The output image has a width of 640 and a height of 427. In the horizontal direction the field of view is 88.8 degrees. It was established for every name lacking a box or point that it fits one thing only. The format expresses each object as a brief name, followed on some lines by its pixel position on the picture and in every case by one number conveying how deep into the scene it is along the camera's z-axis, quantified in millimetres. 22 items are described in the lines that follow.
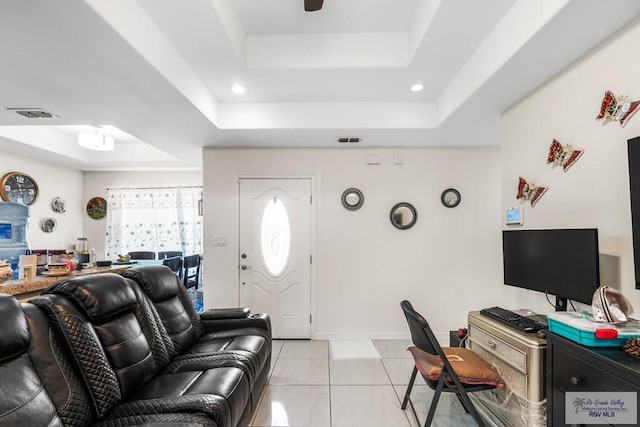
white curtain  6297
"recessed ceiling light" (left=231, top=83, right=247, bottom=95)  3043
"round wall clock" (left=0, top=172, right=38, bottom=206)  4727
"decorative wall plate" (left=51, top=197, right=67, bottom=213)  5605
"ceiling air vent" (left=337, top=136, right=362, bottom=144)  3752
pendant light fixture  4219
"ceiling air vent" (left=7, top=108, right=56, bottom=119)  2902
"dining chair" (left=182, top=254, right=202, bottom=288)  5317
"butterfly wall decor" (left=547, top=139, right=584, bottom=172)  2042
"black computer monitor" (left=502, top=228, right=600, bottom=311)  1746
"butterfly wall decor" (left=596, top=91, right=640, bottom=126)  1673
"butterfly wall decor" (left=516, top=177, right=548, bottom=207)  2389
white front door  4117
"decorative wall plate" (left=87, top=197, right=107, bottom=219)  6285
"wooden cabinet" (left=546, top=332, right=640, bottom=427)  1246
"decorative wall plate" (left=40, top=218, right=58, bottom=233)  5423
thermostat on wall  2613
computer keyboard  1914
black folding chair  1957
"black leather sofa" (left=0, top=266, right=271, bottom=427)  1348
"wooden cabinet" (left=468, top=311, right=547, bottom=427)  1767
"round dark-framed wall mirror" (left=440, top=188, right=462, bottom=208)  4125
